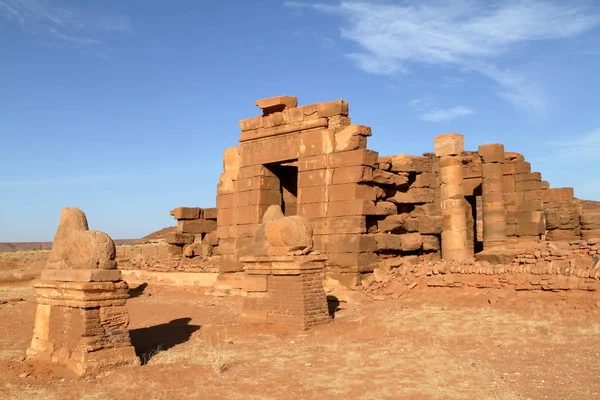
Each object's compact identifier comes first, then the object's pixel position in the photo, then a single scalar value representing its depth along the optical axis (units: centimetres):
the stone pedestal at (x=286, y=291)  1026
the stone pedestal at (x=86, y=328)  729
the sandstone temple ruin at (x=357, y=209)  1127
